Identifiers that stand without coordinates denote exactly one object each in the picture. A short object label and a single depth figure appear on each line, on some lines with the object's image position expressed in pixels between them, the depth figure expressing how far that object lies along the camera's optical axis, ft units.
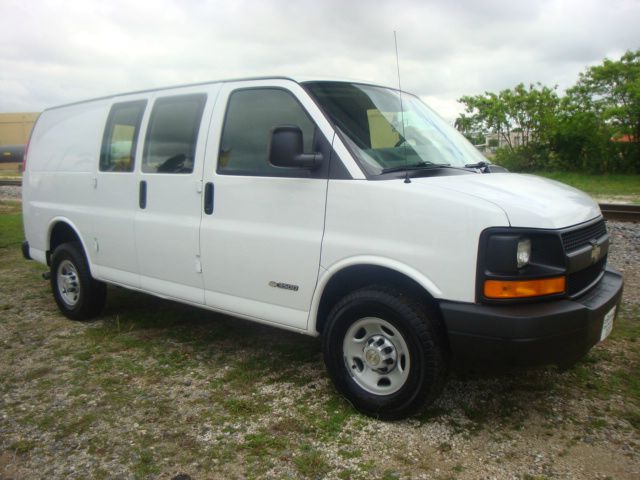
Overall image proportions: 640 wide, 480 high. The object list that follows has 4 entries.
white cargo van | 9.90
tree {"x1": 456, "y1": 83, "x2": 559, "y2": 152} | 77.46
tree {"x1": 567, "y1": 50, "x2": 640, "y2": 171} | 70.69
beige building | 122.42
